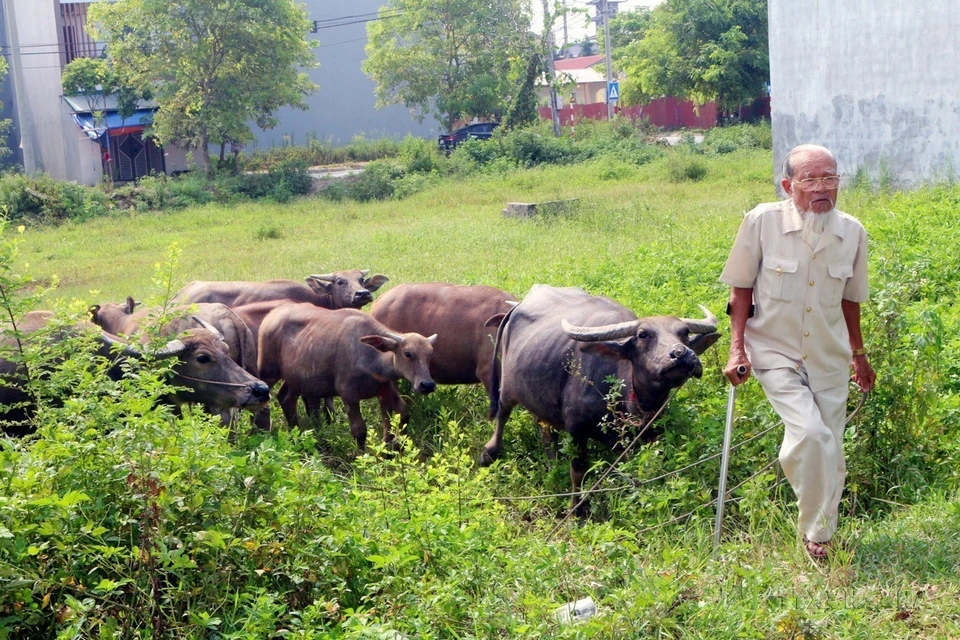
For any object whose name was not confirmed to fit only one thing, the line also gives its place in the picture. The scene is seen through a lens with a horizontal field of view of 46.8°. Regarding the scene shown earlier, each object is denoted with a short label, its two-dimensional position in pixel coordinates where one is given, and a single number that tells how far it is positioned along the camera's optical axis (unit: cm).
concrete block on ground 1688
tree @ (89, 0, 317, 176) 2869
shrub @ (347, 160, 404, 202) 2489
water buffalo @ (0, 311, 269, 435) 668
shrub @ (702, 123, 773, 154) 2923
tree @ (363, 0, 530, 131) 3756
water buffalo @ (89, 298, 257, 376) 793
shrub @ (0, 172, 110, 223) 2302
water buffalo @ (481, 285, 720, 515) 587
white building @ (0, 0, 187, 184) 3450
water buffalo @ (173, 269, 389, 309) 962
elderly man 448
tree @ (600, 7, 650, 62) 5197
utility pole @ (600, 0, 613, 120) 4031
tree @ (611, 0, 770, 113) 3791
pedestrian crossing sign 3553
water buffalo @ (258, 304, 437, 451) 740
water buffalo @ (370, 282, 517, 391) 799
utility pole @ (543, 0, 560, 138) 3538
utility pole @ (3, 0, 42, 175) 2605
